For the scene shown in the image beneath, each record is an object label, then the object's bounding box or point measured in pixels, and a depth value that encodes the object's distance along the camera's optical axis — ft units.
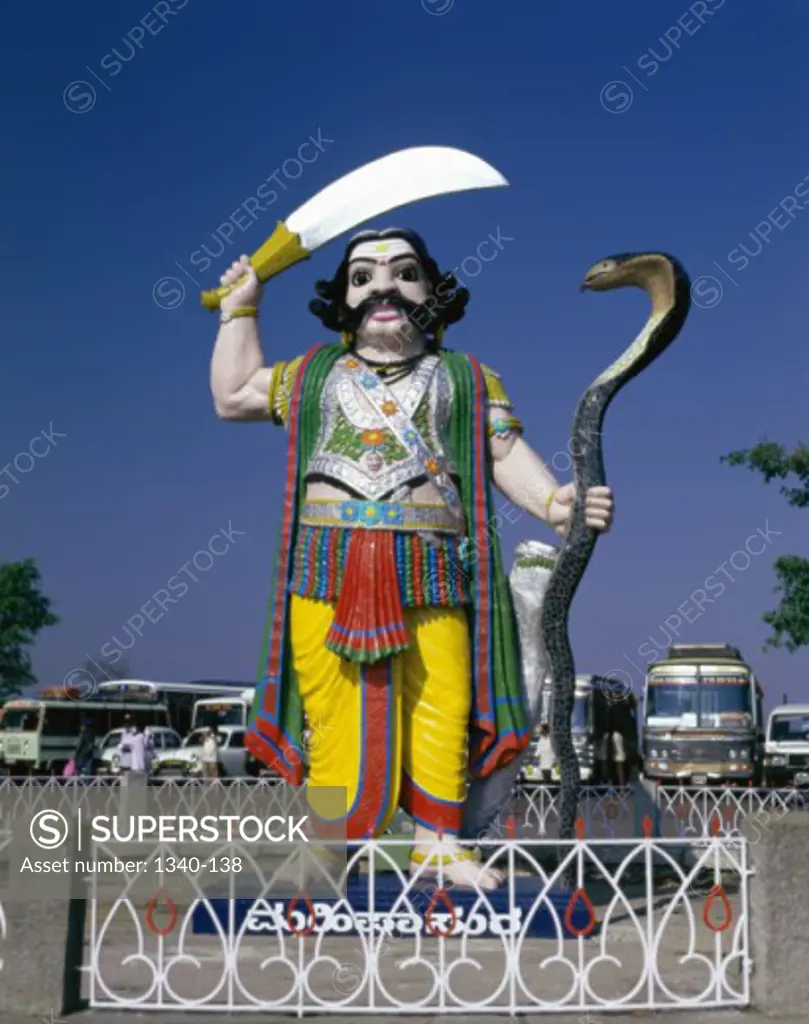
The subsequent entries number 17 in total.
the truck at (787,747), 65.51
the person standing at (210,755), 60.75
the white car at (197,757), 72.59
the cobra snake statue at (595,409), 23.35
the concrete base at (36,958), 15.81
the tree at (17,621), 125.90
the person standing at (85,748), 54.29
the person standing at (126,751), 47.09
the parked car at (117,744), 76.64
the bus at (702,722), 63.67
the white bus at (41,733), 80.59
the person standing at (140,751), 47.03
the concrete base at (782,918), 15.96
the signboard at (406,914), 18.29
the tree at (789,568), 65.10
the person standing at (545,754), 55.05
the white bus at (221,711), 89.10
